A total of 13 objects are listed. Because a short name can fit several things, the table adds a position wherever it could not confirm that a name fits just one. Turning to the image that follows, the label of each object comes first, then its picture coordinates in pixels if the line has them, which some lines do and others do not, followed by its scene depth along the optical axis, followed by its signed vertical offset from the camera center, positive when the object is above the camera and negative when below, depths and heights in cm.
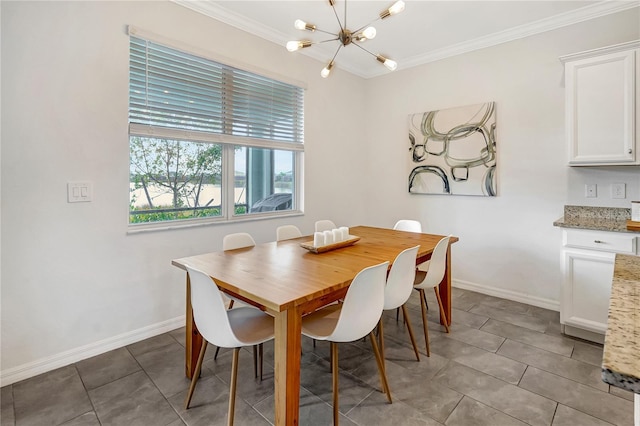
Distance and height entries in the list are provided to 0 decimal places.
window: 251 +67
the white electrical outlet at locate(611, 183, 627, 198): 270 +19
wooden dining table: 138 -33
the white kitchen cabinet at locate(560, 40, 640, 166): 242 +84
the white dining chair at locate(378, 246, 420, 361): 183 -41
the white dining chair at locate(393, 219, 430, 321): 314 -14
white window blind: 247 +102
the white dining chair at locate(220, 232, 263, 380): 229 -22
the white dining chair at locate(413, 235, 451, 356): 223 -42
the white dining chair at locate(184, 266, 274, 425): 143 -55
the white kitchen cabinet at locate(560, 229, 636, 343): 232 -49
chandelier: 189 +115
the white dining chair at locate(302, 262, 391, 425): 150 -50
